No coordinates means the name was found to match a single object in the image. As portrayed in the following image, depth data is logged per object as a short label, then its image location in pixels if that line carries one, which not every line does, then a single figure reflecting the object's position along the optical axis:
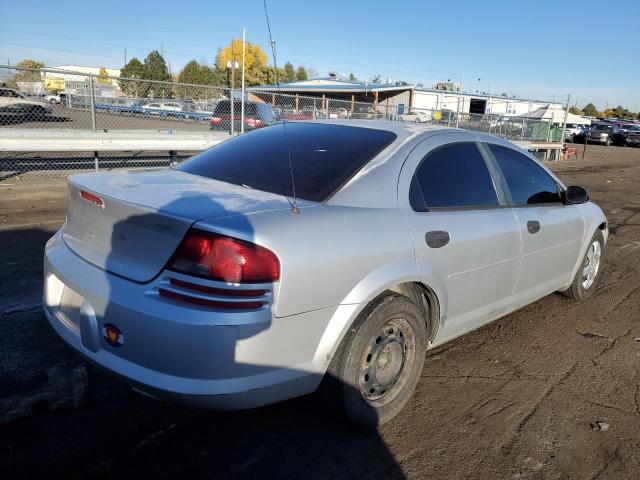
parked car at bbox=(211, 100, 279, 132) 11.93
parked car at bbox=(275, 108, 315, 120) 12.42
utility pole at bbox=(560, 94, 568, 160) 23.57
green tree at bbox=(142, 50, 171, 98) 67.62
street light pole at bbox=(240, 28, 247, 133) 11.35
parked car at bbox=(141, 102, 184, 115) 11.11
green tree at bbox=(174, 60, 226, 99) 63.67
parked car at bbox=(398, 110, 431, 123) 17.90
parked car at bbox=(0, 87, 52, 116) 8.57
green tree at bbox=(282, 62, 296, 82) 71.79
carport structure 37.75
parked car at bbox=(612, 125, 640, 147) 39.78
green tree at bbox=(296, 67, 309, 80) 95.38
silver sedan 2.23
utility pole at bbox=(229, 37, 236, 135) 11.37
